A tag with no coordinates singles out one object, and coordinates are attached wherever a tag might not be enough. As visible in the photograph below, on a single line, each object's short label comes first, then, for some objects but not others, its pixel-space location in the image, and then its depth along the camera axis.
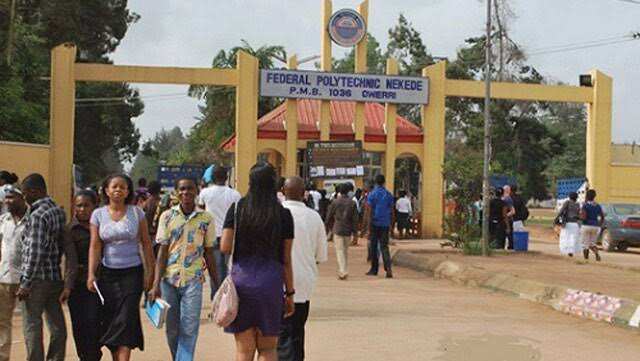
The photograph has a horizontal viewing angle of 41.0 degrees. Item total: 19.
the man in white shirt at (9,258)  7.14
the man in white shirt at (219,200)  10.08
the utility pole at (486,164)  18.86
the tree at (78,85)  31.58
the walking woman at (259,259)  5.68
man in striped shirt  6.87
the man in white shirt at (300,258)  6.66
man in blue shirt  15.35
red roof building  30.11
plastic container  21.30
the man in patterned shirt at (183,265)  6.95
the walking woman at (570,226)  19.08
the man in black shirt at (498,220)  20.29
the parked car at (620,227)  24.39
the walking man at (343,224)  15.30
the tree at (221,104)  44.28
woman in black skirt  6.66
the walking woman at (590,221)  18.97
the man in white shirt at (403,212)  28.33
